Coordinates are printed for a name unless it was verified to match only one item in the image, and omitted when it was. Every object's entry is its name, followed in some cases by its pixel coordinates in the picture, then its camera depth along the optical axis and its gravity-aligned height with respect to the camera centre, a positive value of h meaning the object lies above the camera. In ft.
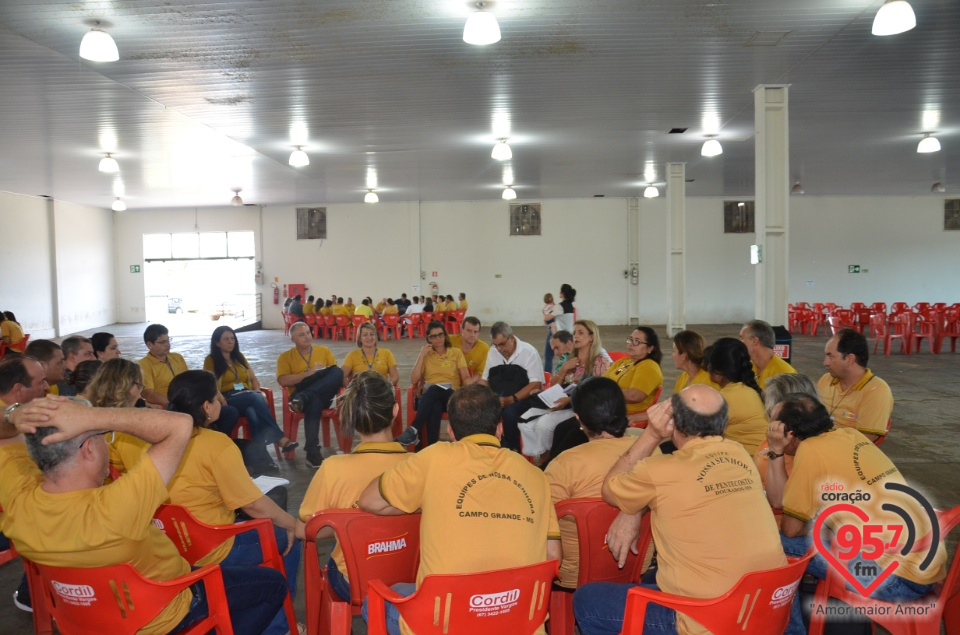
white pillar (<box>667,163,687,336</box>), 48.96 +1.67
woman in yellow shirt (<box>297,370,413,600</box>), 7.92 -1.98
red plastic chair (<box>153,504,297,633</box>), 8.18 -2.89
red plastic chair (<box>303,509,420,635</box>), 7.42 -2.85
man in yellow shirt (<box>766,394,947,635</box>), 7.27 -2.32
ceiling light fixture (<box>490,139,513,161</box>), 31.23 +6.79
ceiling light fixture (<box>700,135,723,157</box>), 32.14 +6.98
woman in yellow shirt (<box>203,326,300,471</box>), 17.53 -2.39
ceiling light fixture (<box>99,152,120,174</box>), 34.60 +7.10
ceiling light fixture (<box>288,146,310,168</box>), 31.38 +6.60
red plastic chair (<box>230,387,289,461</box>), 17.12 -3.41
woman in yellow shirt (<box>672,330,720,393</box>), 14.28 -1.33
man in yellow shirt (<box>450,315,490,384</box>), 20.40 -1.59
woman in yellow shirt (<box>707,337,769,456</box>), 11.62 -1.75
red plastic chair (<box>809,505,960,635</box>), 7.17 -3.43
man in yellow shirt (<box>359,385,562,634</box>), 6.36 -2.08
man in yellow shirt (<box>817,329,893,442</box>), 12.35 -1.90
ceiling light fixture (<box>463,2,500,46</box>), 15.71 +6.35
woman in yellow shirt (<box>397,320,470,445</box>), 18.93 -2.12
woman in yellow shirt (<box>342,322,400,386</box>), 19.79 -1.86
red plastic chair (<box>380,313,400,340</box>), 55.36 -2.19
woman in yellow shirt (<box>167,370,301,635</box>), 8.49 -2.53
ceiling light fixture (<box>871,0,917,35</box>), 15.16 +6.26
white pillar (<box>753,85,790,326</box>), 25.89 +4.17
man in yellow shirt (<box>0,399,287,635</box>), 6.01 -1.78
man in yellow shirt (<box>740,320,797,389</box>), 14.73 -1.28
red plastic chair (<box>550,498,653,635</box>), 7.86 -3.12
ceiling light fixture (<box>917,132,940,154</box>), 30.25 +6.70
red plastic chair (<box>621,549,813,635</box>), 6.01 -2.85
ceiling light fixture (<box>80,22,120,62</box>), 16.61 +6.38
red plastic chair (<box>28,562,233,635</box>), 6.20 -2.83
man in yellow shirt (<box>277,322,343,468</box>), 18.67 -2.31
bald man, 6.32 -2.13
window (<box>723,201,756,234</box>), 65.98 +7.66
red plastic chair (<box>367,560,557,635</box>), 5.87 -2.75
